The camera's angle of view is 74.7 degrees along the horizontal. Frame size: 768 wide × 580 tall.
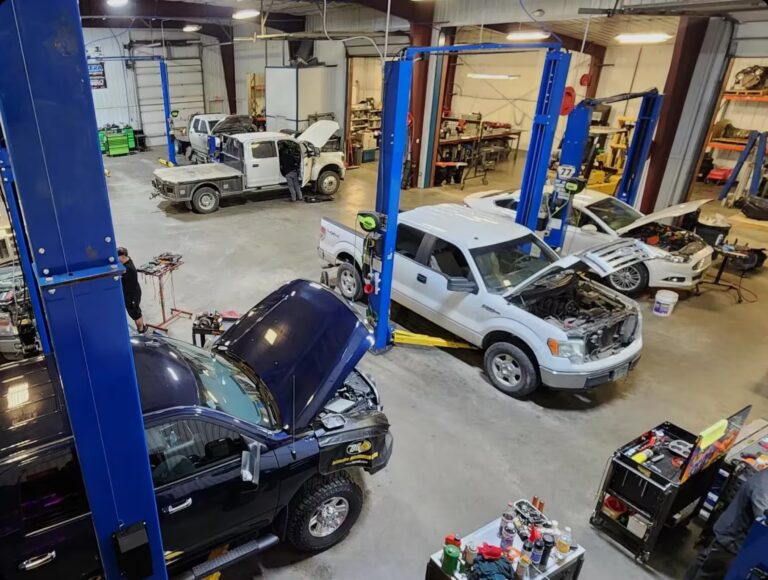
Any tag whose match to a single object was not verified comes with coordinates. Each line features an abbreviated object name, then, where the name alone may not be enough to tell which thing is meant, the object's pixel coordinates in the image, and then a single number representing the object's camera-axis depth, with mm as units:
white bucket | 7985
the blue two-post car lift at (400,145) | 5336
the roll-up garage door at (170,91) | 20156
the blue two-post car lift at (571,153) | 8016
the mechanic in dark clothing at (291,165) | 13078
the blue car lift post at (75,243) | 1627
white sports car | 8305
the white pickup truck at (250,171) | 11695
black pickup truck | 2650
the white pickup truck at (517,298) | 5320
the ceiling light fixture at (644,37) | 8672
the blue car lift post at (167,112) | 15117
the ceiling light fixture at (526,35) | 11094
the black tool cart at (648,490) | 3742
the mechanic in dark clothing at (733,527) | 3074
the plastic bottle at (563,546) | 3258
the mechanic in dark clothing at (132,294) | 5750
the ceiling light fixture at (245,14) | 12461
